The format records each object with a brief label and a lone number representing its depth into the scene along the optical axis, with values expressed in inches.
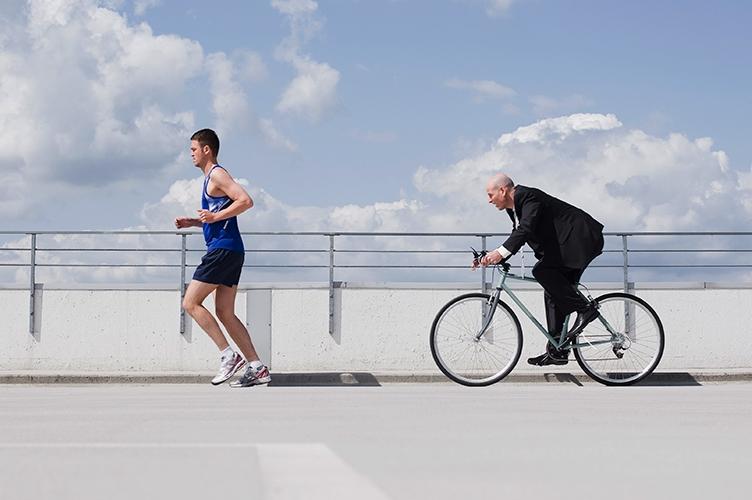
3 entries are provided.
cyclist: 366.9
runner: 370.3
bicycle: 381.4
